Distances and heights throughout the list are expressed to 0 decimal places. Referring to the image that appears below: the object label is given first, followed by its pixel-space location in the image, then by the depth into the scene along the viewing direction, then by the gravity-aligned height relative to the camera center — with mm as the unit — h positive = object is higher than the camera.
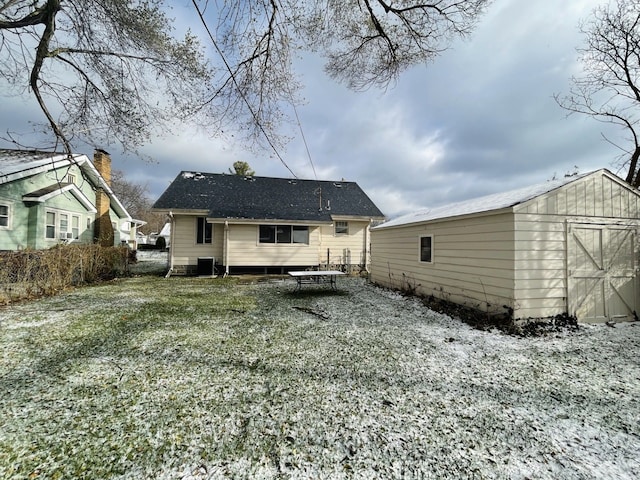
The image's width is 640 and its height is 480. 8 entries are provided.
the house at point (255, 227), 13312 +757
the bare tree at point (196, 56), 5512 +4228
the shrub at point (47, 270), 7458 -977
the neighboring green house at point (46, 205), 10953 +1624
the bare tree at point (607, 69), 10234 +7081
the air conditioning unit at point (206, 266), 13008 -1230
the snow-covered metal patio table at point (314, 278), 9258 -1512
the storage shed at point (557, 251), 5629 -170
